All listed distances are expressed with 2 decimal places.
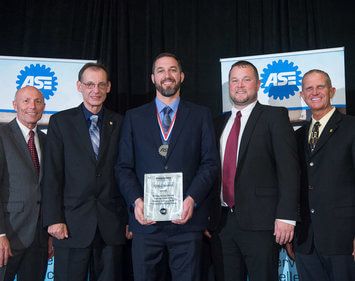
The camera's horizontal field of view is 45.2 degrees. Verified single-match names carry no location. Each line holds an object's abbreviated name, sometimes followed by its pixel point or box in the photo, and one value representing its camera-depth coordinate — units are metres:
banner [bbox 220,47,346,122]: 3.82
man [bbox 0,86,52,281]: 2.94
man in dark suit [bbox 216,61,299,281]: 2.70
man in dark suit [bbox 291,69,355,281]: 2.73
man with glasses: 2.77
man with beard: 2.66
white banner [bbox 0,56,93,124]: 3.98
